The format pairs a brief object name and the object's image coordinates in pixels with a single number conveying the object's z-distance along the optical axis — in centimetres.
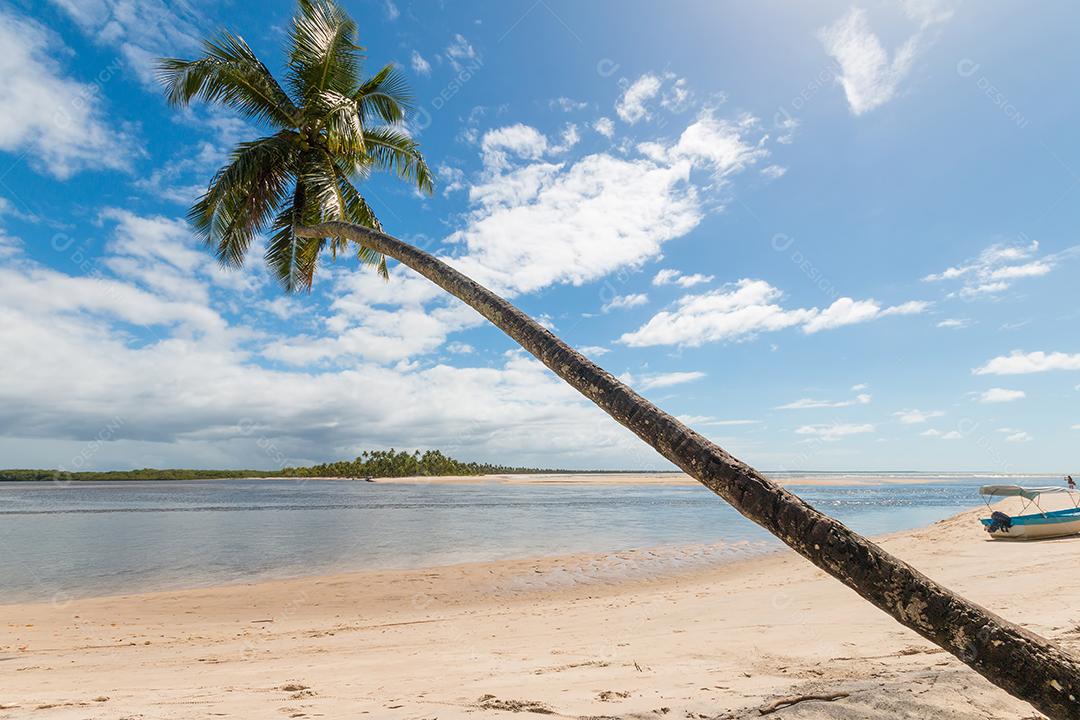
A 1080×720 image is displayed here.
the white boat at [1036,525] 1436
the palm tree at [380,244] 245
